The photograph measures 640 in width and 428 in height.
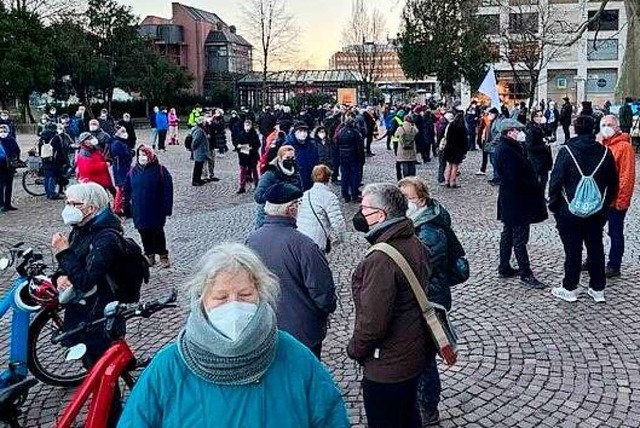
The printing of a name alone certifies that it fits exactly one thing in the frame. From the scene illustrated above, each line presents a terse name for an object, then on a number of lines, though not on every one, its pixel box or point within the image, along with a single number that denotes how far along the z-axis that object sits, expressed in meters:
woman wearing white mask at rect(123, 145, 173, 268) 9.22
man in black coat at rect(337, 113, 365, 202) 14.62
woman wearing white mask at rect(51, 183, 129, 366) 4.82
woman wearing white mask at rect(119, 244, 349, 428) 2.23
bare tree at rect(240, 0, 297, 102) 52.81
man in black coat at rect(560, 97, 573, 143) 28.72
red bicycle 3.49
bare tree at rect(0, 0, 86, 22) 41.72
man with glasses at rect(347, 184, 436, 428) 3.70
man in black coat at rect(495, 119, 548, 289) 8.05
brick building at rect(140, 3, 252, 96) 61.50
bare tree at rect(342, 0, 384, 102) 60.25
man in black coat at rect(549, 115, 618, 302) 7.34
